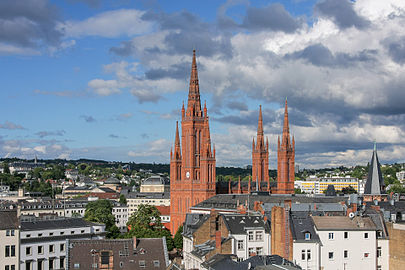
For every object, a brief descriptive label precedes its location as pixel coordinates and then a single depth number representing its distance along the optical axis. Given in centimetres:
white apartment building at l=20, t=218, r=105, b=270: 9369
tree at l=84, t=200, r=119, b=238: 12862
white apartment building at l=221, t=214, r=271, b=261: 8281
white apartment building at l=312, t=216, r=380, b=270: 8031
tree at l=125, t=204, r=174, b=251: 11881
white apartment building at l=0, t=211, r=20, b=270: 8988
